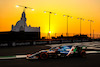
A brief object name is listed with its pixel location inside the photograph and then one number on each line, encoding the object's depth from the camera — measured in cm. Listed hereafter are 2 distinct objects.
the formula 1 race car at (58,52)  1056
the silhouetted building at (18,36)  4106
